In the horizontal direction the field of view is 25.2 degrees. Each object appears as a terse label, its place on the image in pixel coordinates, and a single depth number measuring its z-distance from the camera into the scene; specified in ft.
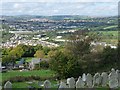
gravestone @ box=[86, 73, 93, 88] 47.75
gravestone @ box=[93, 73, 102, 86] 48.70
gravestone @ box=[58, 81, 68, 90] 43.02
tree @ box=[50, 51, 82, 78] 56.24
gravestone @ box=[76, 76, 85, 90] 46.11
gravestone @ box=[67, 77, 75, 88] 46.01
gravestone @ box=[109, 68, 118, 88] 48.02
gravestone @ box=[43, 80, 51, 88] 44.32
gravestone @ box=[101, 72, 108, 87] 49.11
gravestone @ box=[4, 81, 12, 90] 42.09
